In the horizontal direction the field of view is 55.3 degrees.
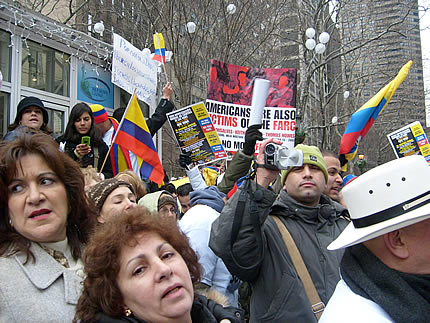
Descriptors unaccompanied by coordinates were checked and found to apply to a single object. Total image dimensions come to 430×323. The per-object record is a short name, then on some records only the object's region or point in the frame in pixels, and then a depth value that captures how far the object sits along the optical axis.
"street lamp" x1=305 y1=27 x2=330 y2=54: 11.67
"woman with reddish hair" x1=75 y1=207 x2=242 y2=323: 1.73
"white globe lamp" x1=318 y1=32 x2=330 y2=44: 11.61
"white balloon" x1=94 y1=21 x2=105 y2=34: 10.00
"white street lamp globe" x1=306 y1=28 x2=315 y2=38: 11.89
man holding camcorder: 2.49
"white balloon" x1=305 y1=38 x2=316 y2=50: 11.69
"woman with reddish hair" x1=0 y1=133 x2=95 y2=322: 1.82
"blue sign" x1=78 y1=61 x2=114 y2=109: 8.09
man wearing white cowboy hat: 1.43
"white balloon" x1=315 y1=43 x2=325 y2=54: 11.68
